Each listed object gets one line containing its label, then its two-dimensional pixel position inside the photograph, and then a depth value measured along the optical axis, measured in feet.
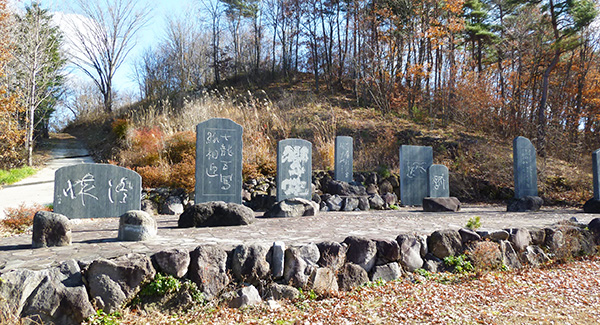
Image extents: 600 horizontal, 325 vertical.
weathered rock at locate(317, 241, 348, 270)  11.81
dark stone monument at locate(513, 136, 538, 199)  29.19
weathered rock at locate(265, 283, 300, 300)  10.90
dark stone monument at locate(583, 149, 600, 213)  25.86
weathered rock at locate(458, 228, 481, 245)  14.48
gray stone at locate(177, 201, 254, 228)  17.19
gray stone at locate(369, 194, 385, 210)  29.73
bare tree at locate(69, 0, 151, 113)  68.64
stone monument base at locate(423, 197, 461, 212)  26.05
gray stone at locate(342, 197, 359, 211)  28.43
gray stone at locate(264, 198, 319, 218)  21.94
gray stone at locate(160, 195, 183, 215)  25.57
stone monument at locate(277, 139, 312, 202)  25.03
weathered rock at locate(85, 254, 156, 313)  9.07
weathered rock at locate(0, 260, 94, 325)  8.33
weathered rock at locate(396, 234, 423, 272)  13.21
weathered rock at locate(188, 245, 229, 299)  10.16
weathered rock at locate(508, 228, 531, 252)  15.35
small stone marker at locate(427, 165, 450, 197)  29.37
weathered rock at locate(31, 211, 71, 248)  11.73
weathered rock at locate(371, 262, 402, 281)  12.47
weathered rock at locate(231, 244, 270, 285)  10.78
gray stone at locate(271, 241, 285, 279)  11.16
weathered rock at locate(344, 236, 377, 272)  12.32
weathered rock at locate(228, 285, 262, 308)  10.30
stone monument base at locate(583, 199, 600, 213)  25.77
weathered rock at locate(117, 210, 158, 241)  12.92
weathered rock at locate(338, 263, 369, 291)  11.81
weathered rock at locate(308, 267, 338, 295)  11.28
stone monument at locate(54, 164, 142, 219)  13.96
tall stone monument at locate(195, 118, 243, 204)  21.20
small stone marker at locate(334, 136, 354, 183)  31.01
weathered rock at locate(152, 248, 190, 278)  9.94
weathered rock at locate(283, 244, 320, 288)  11.26
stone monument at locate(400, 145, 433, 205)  30.25
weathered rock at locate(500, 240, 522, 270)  14.83
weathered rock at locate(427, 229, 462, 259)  13.98
